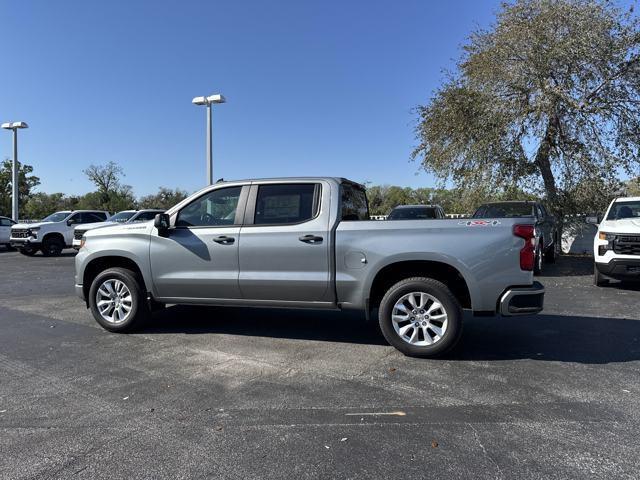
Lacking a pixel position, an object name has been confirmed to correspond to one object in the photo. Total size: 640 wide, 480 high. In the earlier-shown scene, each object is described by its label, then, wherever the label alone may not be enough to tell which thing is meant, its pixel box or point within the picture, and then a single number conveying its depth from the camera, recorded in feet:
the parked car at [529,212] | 41.71
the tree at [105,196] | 220.43
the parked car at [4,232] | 73.82
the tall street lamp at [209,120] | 67.67
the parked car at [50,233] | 62.54
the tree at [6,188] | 173.06
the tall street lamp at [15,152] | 92.68
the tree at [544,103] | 43.68
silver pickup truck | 16.52
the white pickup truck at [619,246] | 29.60
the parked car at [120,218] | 57.21
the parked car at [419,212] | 46.14
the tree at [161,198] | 257.34
